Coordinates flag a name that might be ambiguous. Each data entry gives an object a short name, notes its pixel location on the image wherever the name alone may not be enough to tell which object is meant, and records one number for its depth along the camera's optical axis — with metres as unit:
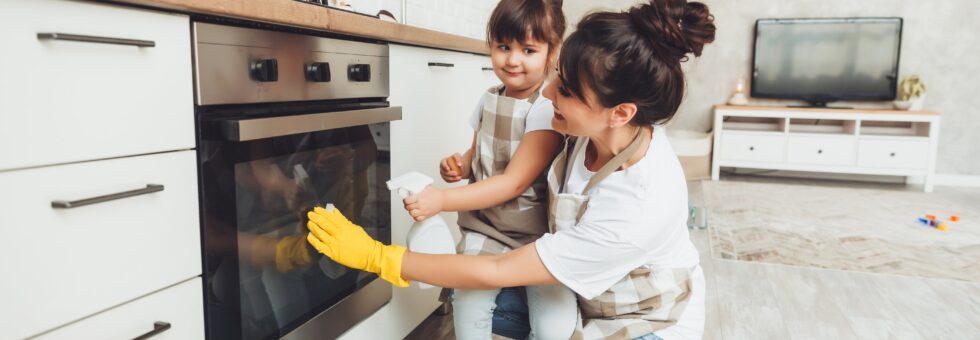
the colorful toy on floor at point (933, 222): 3.19
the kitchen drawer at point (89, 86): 0.69
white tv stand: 4.43
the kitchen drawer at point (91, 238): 0.71
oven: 0.97
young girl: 1.19
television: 4.71
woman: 0.91
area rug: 2.65
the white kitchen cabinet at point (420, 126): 1.50
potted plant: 4.52
